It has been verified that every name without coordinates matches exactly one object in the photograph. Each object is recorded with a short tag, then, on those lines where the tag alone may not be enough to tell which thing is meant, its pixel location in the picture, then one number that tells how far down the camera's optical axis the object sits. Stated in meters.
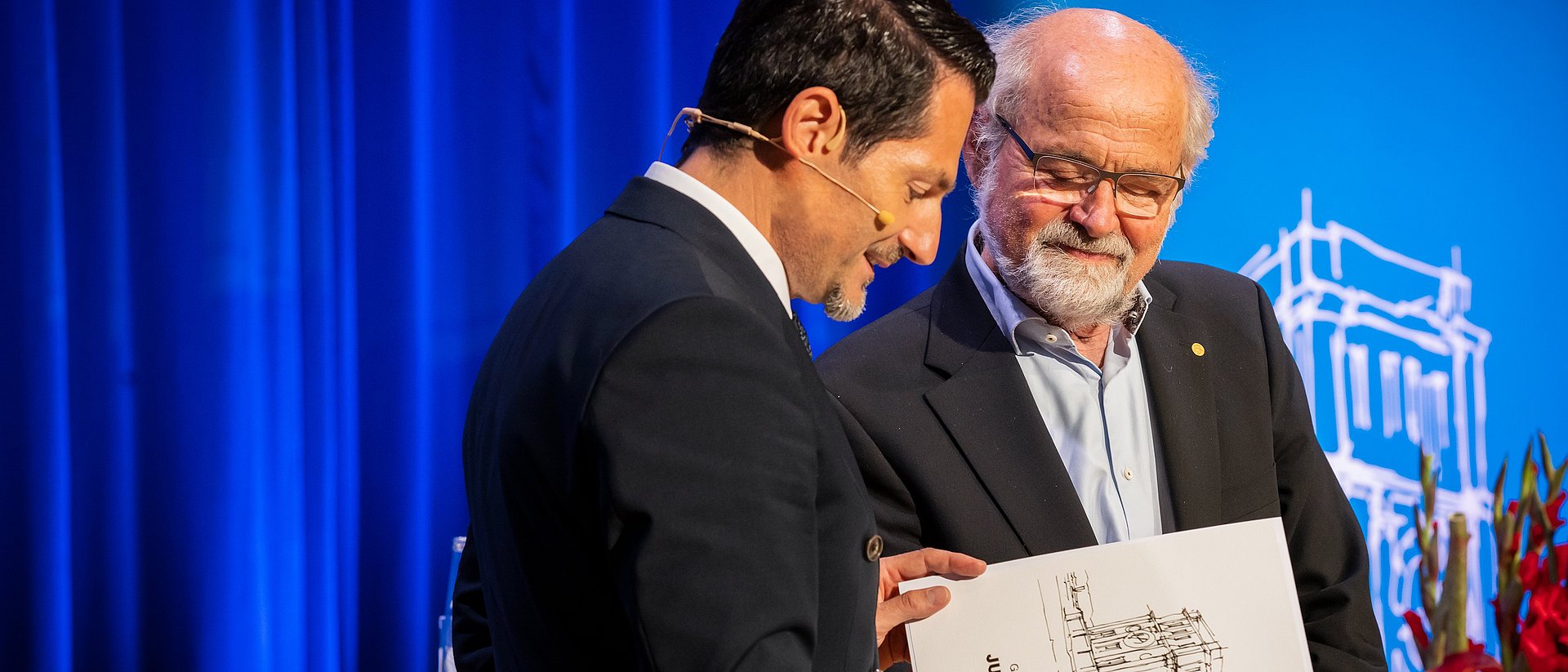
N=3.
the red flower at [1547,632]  3.38
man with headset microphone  3.40
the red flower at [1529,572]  3.38
